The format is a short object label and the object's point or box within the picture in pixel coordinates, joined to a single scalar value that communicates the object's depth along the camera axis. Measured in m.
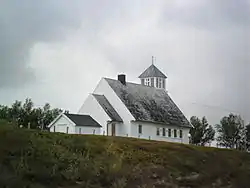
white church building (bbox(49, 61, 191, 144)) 64.50
